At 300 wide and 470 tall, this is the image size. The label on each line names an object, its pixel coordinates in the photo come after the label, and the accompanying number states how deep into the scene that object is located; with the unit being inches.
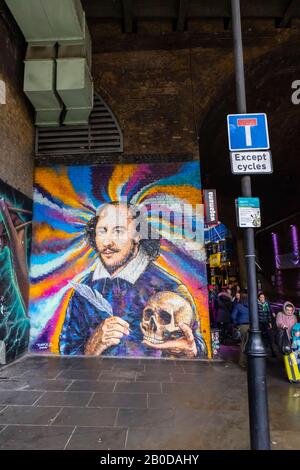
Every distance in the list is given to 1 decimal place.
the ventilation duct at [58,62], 288.0
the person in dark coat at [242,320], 287.9
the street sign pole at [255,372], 139.3
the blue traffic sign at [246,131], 166.2
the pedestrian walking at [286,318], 272.5
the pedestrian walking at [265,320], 307.4
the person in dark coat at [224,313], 387.5
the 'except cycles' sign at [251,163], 162.9
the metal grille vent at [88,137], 349.4
